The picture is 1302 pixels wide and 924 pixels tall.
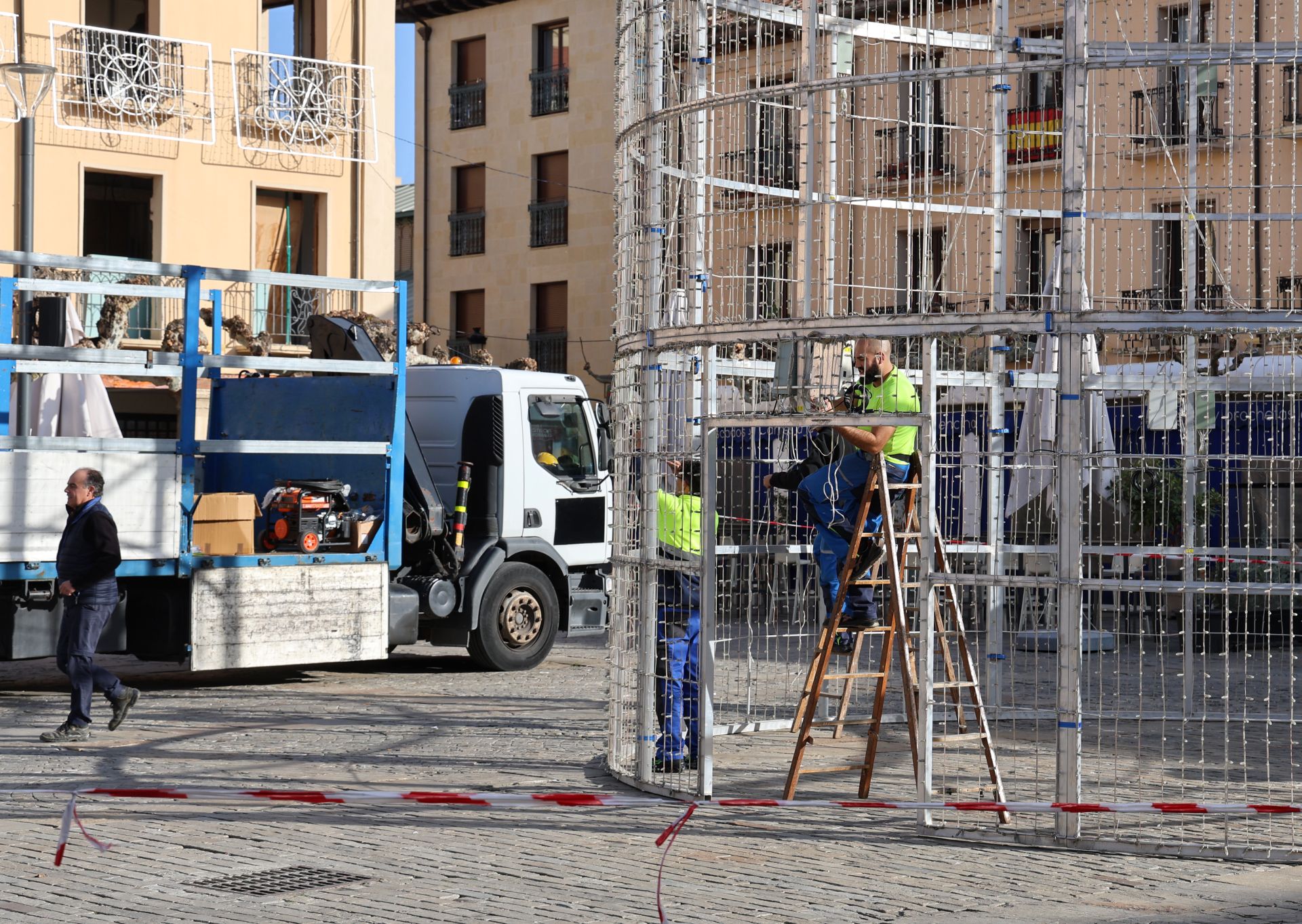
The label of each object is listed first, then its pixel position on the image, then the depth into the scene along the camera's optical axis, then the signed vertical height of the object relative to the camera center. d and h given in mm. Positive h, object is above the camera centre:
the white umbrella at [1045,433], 11992 +479
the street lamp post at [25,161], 13547 +2662
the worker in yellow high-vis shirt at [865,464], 8453 +176
